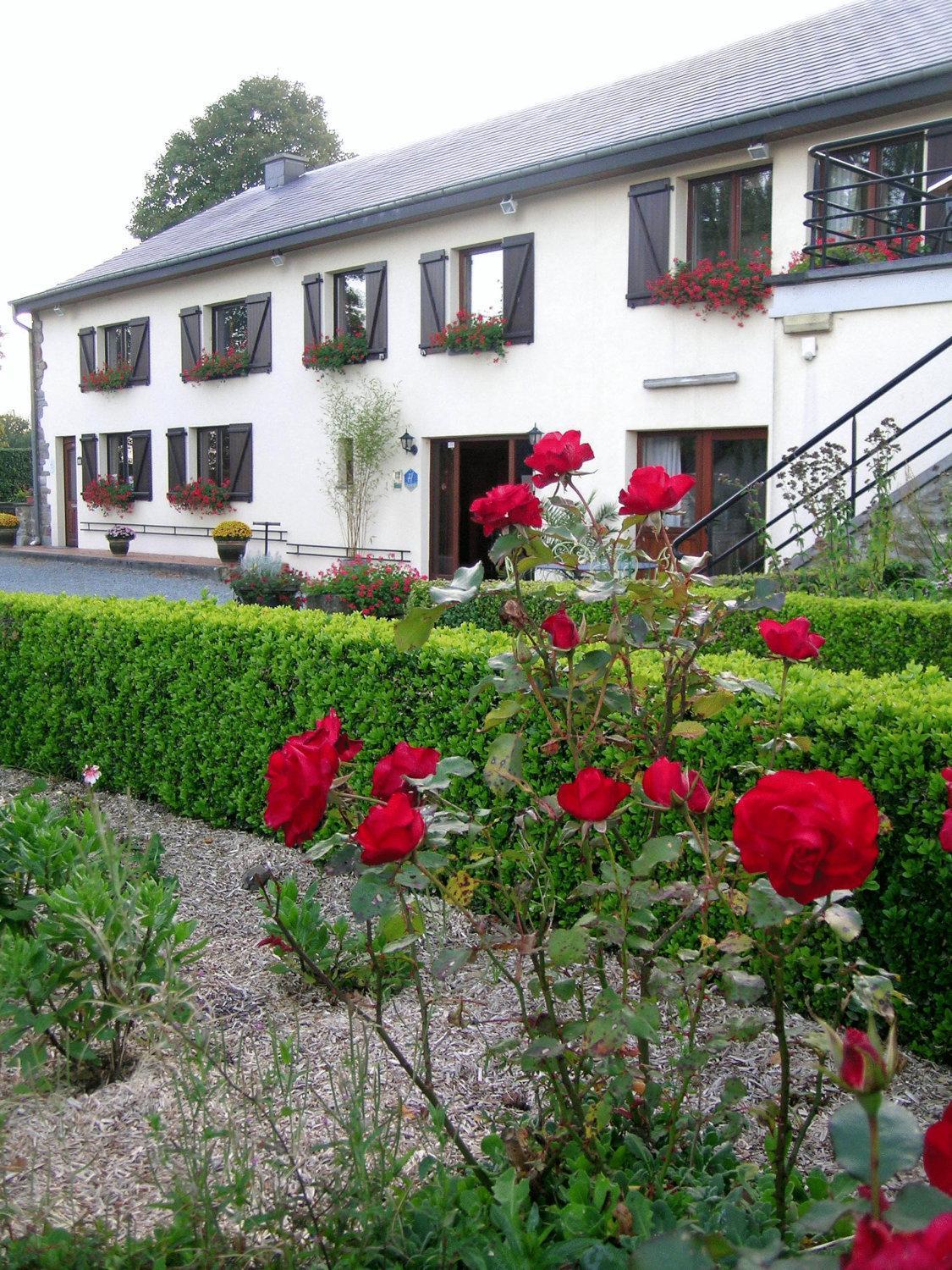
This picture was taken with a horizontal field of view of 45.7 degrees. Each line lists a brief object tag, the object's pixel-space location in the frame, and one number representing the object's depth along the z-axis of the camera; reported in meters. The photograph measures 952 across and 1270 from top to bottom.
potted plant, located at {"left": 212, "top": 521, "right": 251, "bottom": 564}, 17.12
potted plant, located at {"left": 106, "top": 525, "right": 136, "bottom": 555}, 20.64
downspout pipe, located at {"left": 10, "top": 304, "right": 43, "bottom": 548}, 24.56
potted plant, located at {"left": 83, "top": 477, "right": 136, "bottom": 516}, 22.08
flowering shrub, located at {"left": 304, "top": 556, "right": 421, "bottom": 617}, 12.02
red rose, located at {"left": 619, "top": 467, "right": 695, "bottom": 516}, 2.20
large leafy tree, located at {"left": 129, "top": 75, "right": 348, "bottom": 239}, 35.88
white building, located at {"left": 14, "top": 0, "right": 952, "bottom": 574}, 10.93
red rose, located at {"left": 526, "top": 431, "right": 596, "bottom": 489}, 2.29
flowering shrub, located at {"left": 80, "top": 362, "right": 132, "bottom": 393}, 22.16
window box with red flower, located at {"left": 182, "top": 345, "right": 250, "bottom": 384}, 19.22
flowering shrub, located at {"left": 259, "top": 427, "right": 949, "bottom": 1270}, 1.53
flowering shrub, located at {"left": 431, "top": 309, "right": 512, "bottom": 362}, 14.89
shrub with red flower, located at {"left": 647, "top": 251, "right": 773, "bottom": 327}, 12.12
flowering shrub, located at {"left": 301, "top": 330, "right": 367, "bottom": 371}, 16.98
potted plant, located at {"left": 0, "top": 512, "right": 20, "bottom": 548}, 23.71
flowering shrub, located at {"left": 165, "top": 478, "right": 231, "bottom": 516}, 19.62
